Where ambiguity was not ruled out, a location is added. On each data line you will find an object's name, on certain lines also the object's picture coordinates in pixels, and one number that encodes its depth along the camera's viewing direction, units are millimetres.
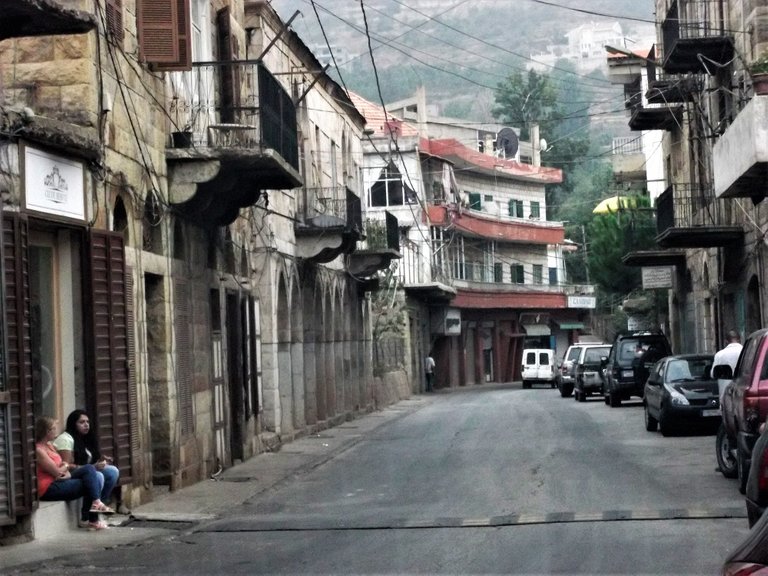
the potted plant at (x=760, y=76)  21906
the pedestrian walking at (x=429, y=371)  68938
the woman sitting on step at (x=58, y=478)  14984
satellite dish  90438
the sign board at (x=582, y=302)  90688
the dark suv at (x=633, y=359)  39875
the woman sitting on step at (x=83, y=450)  15727
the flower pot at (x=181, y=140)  20859
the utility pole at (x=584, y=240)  97312
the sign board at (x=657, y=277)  47625
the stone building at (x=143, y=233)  14602
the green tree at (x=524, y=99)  125250
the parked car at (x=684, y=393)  26859
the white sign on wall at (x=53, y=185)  14859
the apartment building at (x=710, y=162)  25625
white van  68188
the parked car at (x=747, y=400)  16047
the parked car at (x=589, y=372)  46875
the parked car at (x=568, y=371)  52469
